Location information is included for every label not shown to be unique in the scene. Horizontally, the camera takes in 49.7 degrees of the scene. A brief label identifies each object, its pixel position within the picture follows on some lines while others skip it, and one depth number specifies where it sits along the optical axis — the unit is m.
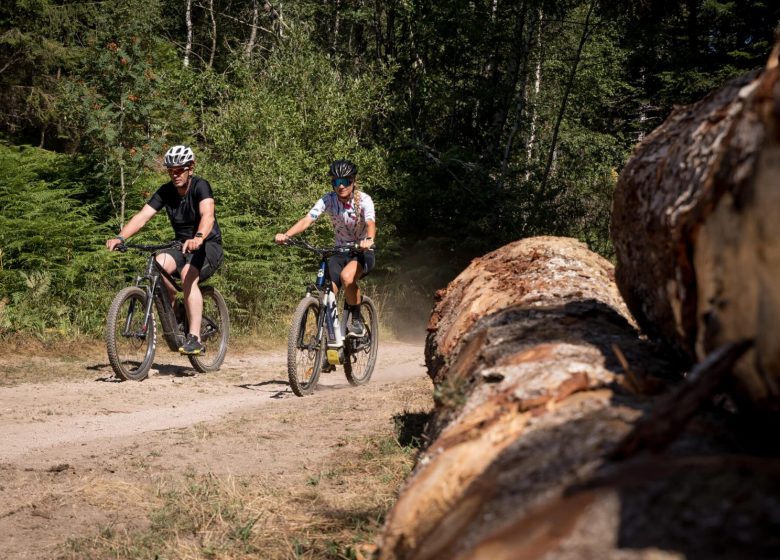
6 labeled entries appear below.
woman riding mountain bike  9.35
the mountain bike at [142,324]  9.29
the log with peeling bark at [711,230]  2.00
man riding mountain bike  9.70
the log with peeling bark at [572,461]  1.74
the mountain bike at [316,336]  9.12
